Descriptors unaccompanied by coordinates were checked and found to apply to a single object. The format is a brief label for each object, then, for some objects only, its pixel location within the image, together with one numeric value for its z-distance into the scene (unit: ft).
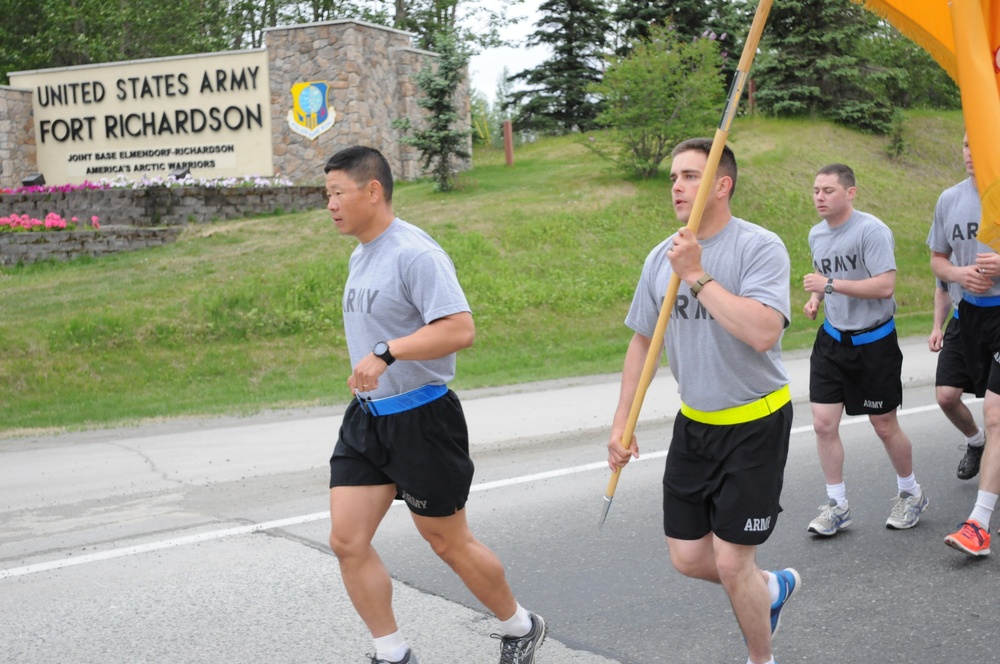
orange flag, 13.78
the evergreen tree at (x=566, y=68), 115.85
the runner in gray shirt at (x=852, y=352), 20.48
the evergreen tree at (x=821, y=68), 87.66
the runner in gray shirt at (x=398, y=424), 13.70
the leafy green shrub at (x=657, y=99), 66.13
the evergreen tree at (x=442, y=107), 65.41
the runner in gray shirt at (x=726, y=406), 12.92
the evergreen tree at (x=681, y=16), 104.27
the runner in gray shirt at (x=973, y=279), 19.75
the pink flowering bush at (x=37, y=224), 61.79
